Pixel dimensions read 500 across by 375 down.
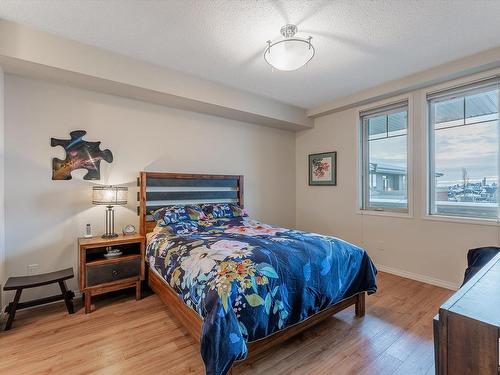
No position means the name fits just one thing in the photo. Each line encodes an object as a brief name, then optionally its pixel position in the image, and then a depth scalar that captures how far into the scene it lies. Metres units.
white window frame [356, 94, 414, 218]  3.35
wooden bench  2.16
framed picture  4.25
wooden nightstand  2.46
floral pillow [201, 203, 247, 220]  3.36
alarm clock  2.97
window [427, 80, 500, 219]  2.81
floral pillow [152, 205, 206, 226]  2.98
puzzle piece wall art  2.73
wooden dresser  0.64
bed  1.47
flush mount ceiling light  2.05
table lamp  2.71
